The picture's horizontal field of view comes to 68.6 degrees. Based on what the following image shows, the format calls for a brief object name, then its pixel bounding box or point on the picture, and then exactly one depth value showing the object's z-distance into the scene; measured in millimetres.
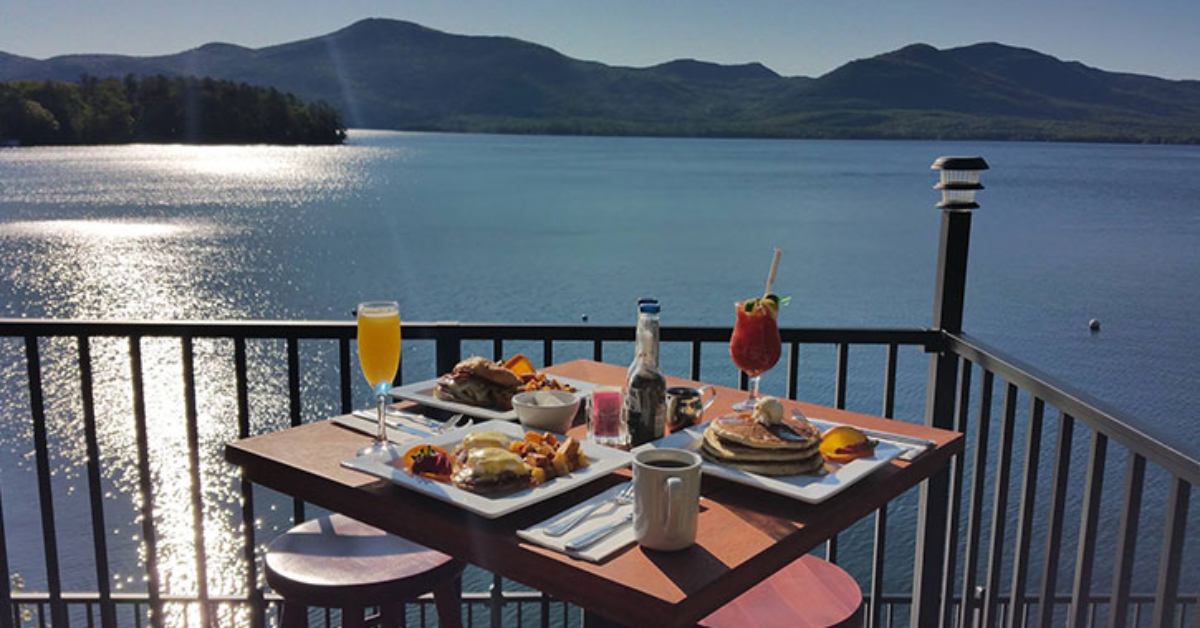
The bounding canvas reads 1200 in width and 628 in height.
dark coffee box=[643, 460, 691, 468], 1256
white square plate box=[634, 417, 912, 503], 1359
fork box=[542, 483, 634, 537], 1242
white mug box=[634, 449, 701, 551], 1165
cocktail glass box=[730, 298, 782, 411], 1871
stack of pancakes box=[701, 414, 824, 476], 1435
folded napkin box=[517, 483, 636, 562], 1178
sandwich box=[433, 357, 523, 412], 1857
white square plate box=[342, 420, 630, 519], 1298
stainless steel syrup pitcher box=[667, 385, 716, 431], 1728
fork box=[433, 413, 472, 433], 1713
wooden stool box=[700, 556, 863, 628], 1612
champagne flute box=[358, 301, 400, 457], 1806
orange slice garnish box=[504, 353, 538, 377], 2014
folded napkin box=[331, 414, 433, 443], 1668
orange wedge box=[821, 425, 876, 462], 1527
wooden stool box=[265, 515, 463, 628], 1748
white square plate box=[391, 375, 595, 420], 1790
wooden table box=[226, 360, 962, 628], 1109
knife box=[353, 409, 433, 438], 1689
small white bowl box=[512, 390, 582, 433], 1707
